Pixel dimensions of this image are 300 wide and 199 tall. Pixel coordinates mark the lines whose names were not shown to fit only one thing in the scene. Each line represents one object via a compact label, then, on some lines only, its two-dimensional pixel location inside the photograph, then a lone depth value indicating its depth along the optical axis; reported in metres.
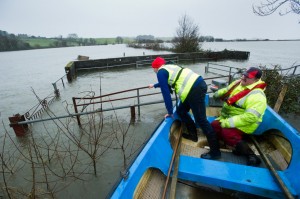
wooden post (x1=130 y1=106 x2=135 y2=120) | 5.97
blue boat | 2.14
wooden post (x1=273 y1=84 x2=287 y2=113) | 4.25
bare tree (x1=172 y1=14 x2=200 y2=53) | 25.10
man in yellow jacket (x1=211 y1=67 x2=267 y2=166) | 2.70
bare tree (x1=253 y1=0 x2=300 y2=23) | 6.46
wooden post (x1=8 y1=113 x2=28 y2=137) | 4.73
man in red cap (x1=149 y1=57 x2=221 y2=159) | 2.92
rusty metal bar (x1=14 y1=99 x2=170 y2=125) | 4.32
